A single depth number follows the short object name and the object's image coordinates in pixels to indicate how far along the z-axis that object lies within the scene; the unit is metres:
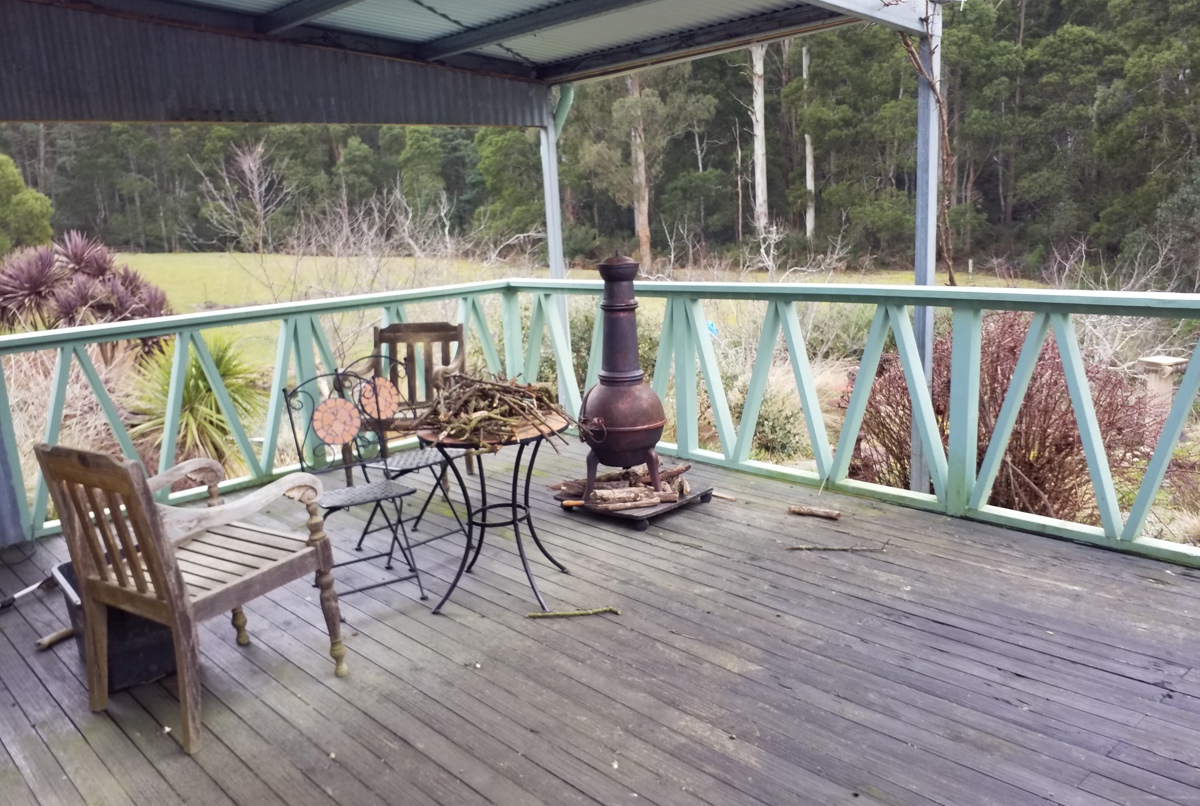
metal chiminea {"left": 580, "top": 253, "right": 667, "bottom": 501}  3.77
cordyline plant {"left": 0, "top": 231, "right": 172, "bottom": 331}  8.07
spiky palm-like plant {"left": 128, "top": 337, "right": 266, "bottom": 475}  6.14
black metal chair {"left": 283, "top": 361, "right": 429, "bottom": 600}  3.18
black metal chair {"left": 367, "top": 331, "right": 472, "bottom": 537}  4.25
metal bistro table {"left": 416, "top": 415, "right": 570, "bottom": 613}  3.06
